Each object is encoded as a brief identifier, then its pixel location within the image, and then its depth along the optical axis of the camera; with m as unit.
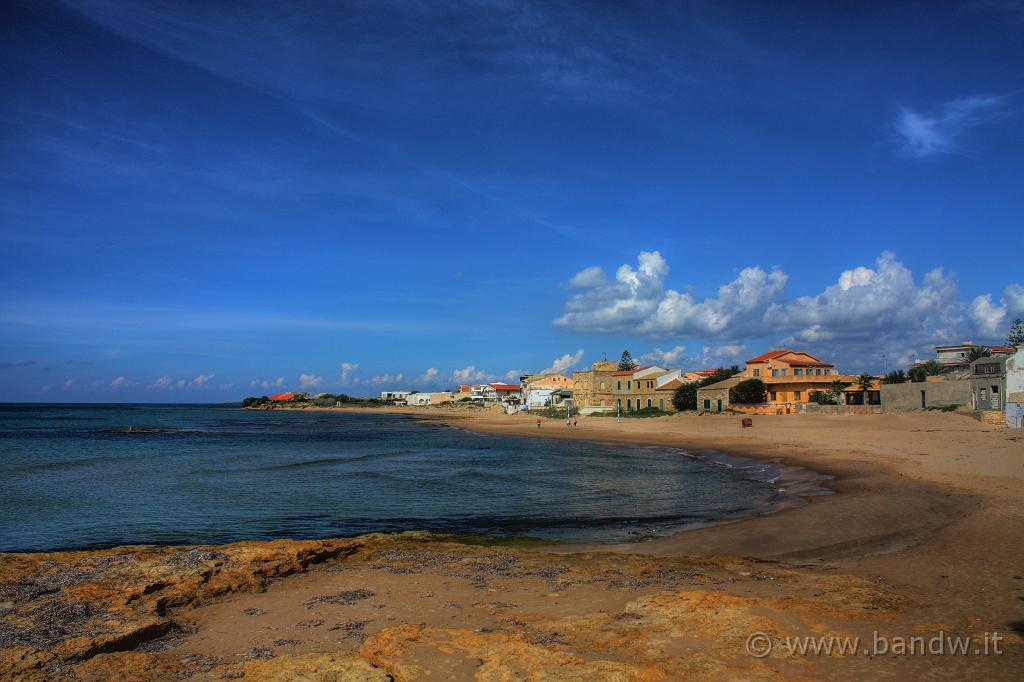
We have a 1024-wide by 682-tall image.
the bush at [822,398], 62.32
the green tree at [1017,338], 82.03
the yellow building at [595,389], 90.31
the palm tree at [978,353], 70.63
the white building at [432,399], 180.88
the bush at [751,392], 67.19
